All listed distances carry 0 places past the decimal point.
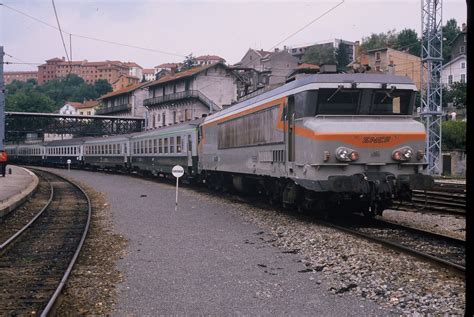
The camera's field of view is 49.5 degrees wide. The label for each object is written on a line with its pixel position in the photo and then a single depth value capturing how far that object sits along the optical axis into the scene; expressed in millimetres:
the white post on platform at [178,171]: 17422
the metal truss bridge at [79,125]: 80875
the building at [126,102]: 87375
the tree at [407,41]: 102788
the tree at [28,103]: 98750
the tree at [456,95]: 62475
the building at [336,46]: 126938
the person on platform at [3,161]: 28953
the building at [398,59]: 79006
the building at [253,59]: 105700
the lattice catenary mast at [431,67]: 34822
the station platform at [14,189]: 16778
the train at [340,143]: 10828
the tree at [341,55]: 105050
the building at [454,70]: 78762
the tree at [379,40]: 115825
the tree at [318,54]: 104788
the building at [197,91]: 68125
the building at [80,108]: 129538
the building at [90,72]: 182125
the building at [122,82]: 150875
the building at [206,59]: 171875
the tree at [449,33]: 95812
